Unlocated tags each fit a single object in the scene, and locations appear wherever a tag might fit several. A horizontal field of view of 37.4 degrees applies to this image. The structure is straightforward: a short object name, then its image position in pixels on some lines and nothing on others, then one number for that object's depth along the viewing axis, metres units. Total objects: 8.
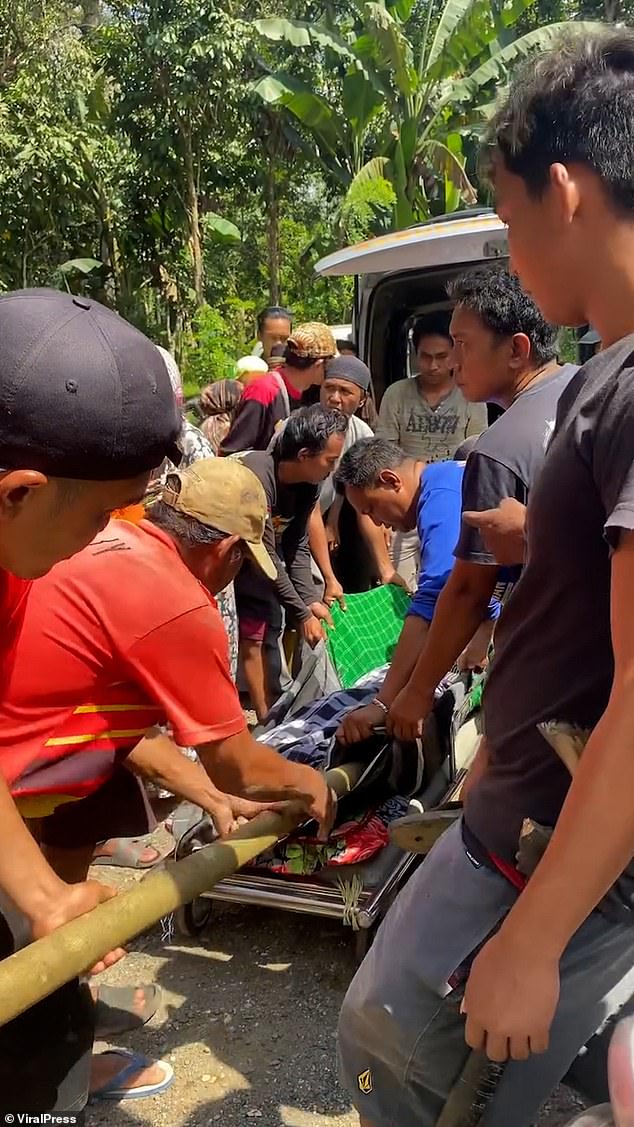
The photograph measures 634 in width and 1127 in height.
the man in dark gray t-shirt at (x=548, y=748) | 1.26
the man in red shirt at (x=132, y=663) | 1.98
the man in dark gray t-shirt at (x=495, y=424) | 2.44
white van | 5.71
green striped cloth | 4.49
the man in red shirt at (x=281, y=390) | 5.64
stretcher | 3.11
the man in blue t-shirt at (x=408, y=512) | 3.19
